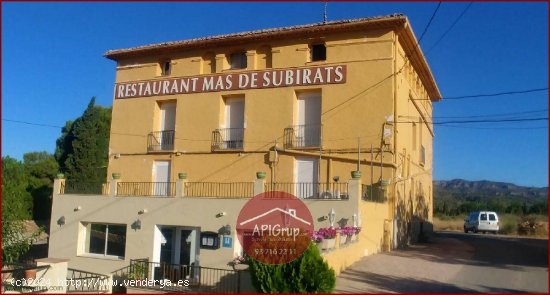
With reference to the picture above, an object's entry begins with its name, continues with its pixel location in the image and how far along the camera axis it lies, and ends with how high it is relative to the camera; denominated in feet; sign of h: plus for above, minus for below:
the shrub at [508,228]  103.96 -3.26
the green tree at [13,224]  55.77 -3.00
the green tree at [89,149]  101.81 +10.26
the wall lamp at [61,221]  63.76 -2.84
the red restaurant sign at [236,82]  63.77 +16.50
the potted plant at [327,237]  40.70 -2.57
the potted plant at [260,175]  52.85 +3.05
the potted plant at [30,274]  39.31 -5.95
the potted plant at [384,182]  57.82 +2.97
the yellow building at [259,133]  56.29 +9.40
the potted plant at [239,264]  40.73 -5.05
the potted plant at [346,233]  45.40 -2.38
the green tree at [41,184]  111.86 +3.25
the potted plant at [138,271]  54.75 -7.68
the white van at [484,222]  103.04 -2.19
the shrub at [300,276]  33.65 -4.74
